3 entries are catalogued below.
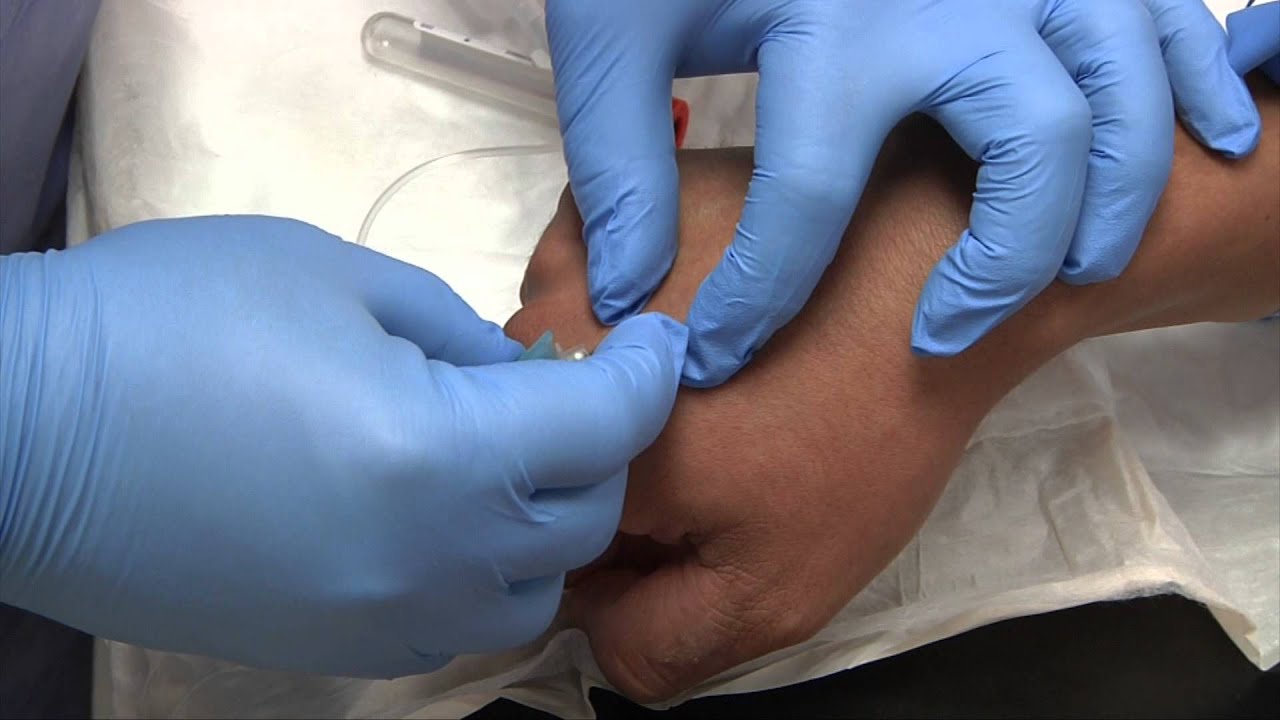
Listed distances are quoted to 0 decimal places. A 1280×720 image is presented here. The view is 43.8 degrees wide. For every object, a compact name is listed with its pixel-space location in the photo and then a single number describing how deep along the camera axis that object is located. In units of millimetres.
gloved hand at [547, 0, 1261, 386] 334
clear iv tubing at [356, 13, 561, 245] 438
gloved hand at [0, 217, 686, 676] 297
